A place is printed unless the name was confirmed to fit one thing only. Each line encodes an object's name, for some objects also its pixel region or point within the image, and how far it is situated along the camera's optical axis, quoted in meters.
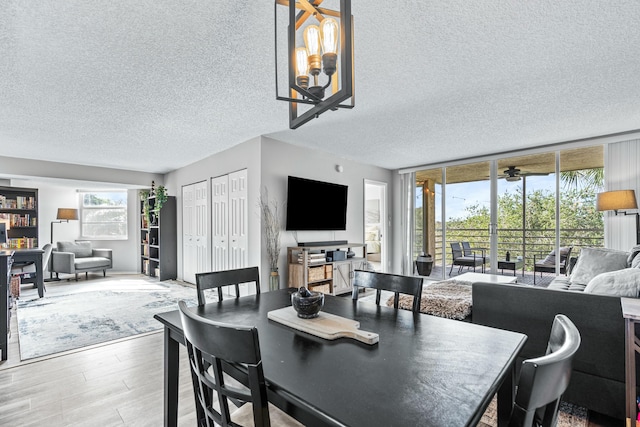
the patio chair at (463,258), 6.22
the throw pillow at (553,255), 5.00
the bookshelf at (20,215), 6.32
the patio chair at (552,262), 5.00
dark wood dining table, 0.80
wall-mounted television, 4.97
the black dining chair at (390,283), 1.80
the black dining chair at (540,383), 0.67
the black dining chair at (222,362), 0.85
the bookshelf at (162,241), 6.80
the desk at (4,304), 2.83
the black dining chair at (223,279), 1.95
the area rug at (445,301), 2.55
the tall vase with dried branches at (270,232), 4.63
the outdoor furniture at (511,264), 5.62
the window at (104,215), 8.03
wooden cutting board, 1.25
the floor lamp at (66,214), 7.22
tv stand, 4.66
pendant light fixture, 1.32
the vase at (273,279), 4.52
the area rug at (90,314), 3.26
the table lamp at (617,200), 3.96
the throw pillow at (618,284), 2.02
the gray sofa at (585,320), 1.84
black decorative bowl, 1.46
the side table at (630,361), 1.71
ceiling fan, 5.57
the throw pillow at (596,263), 3.36
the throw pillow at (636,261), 2.82
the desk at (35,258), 4.74
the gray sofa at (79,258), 6.62
